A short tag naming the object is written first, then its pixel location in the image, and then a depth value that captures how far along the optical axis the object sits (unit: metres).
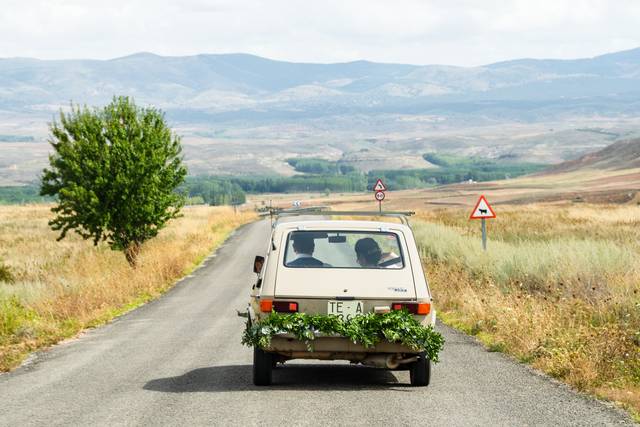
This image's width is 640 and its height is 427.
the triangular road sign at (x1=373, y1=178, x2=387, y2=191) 49.63
